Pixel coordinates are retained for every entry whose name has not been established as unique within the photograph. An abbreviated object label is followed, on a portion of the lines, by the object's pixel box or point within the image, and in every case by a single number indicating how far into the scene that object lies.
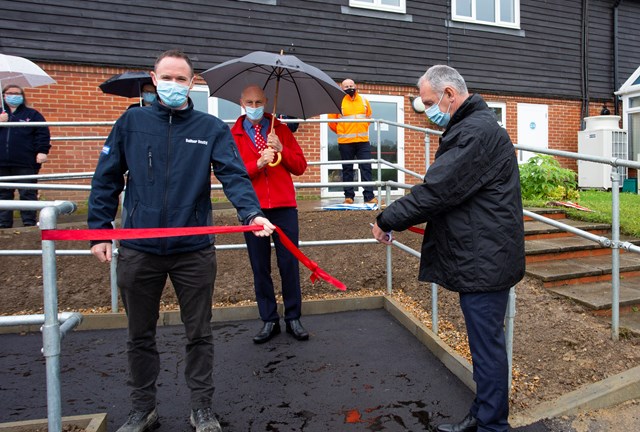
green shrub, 7.72
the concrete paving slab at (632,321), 3.39
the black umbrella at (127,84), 5.63
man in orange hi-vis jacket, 6.80
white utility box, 10.99
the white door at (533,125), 11.12
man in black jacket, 2.23
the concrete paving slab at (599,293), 3.81
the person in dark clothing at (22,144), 5.75
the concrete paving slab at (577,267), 4.30
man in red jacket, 3.55
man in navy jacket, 2.35
